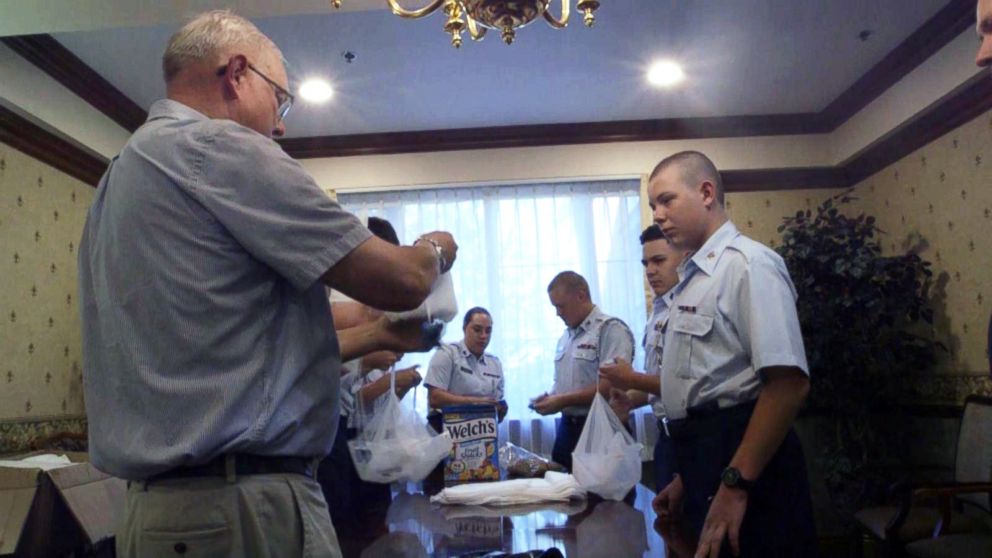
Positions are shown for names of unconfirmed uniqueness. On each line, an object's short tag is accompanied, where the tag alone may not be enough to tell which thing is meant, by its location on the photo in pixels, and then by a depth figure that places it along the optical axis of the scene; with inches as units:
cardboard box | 100.8
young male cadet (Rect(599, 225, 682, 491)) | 80.0
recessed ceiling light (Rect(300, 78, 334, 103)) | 157.4
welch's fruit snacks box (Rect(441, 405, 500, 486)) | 82.7
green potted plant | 150.4
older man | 33.8
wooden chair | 107.9
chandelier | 84.7
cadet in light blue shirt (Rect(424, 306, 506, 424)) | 138.8
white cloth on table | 73.7
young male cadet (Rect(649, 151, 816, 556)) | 53.6
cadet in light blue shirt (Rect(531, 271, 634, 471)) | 127.9
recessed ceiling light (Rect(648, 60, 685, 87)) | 154.4
